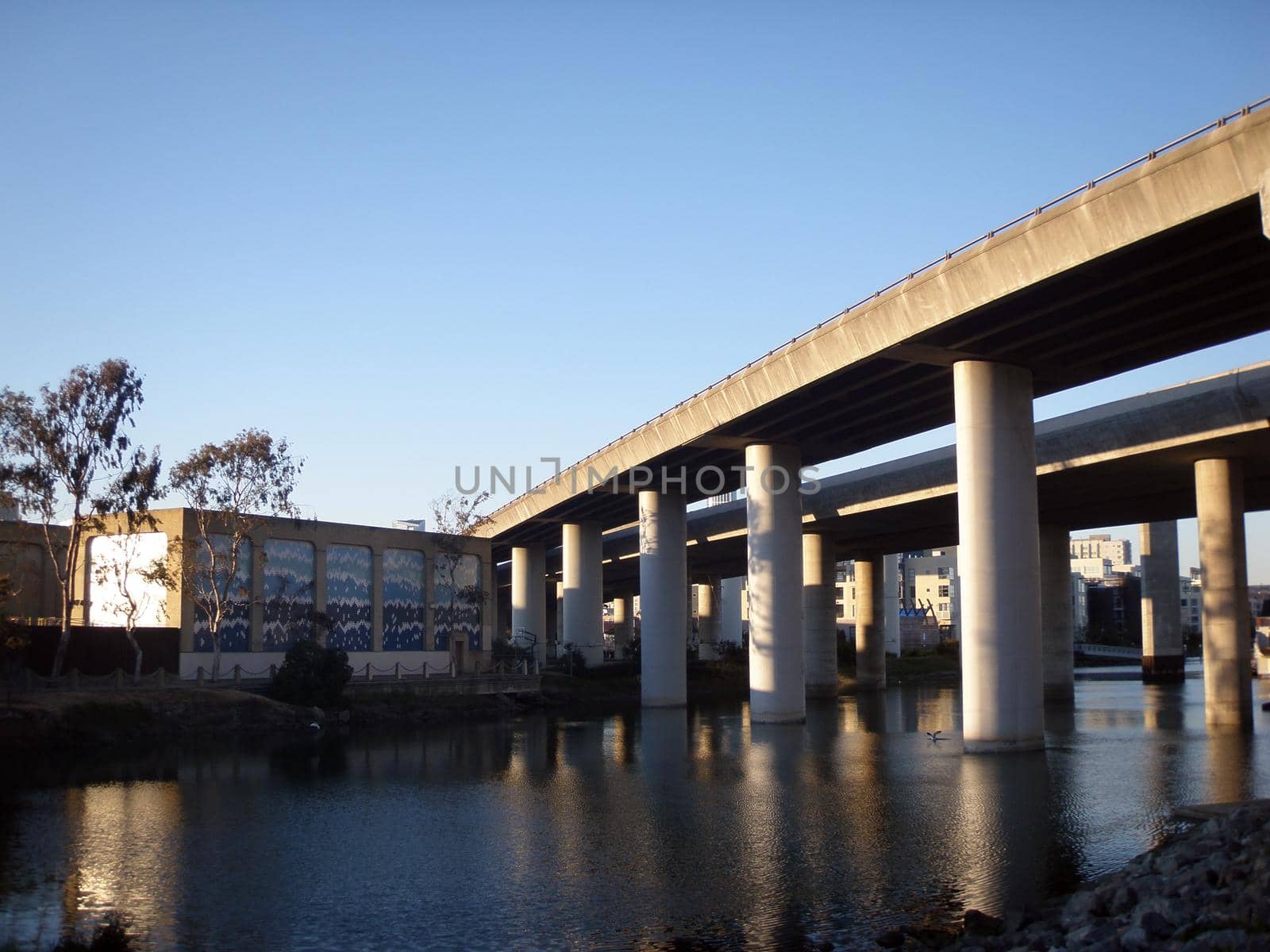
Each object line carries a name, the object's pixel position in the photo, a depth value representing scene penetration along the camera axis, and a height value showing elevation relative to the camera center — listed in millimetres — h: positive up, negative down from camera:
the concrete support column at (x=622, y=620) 135812 +170
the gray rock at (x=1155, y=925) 11906 -3030
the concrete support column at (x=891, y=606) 128875 +1259
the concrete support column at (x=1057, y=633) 67312 -926
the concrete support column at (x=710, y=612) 121125 +836
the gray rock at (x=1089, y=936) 12297 -3251
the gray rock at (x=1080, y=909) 13359 -3271
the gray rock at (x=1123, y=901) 13406 -3139
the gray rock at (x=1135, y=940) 11766 -3134
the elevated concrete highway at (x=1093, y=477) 44906 +6406
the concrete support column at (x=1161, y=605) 80438 +712
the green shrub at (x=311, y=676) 54469 -2327
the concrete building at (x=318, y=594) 57969 +1618
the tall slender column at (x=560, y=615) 171750 +1000
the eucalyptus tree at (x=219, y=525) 55594 +4729
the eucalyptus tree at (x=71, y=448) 48031 +7127
